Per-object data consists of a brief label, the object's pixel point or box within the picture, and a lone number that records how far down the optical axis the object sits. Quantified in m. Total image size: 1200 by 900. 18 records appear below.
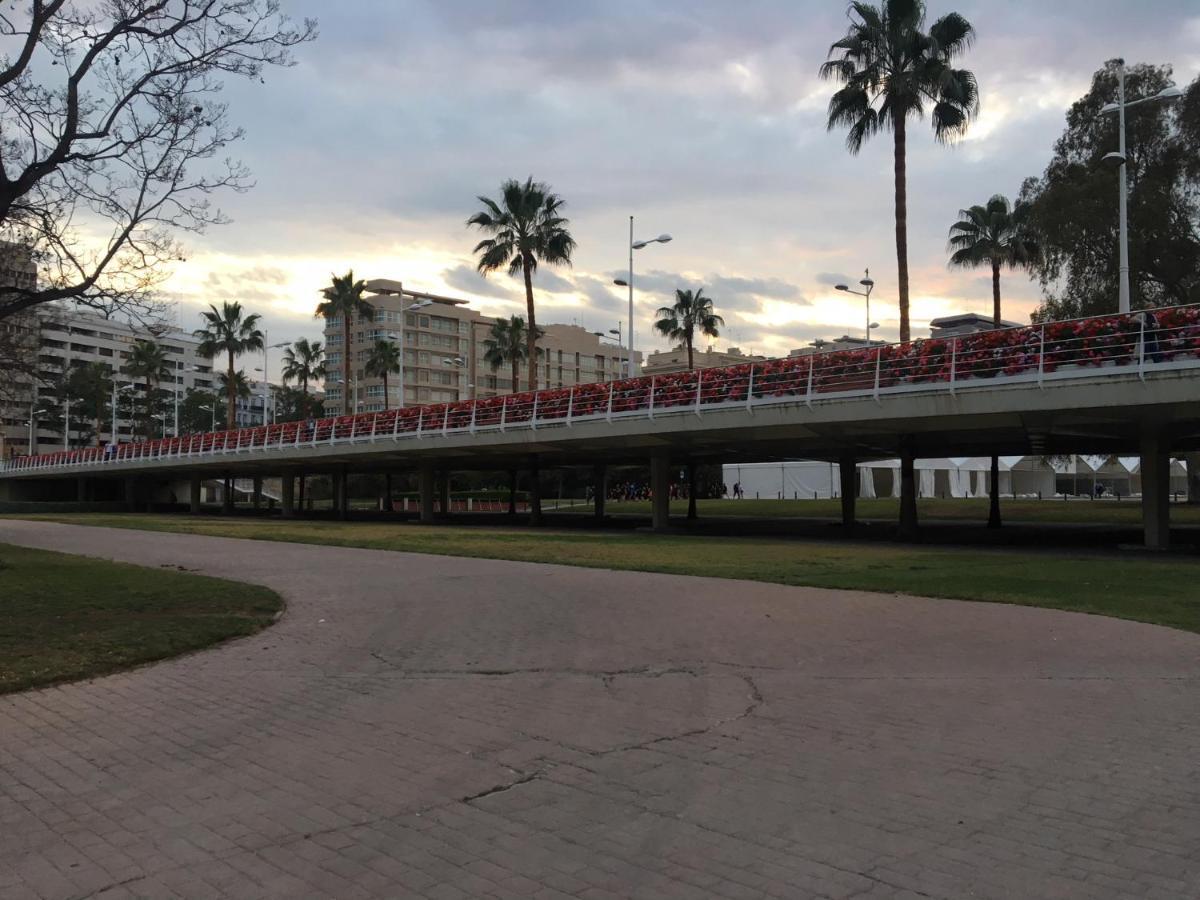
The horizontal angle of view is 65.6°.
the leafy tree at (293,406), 102.09
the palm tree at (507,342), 67.12
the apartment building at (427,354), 111.75
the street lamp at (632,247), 36.98
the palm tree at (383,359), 74.06
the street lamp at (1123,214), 23.14
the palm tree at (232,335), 67.25
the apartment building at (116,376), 48.71
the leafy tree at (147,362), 78.81
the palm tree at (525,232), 44.28
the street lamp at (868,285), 50.66
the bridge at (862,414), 19.80
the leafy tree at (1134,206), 36.19
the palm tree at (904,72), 29.58
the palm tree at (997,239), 41.78
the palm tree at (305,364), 84.81
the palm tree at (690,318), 64.69
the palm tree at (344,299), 60.28
